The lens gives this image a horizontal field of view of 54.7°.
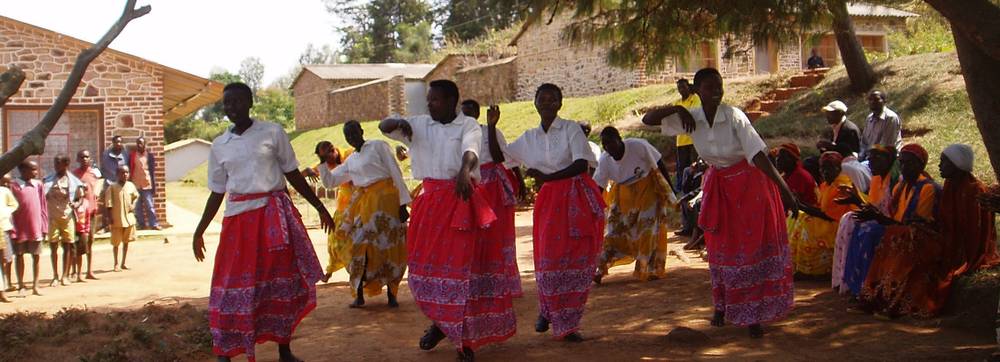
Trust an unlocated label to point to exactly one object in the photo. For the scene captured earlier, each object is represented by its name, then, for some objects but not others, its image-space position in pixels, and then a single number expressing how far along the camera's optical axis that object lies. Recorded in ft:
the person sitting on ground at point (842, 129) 34.60
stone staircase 65.77
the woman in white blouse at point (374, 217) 25.68
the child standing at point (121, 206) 37.76
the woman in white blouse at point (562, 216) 20.45
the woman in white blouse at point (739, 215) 19.80
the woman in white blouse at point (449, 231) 18.61
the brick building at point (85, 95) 58.75
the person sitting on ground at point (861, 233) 22.13
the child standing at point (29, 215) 31.65
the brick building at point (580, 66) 88.38
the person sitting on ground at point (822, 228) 26.13
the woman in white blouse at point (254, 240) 18.30
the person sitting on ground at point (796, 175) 26.16
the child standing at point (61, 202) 33.78
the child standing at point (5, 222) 30.14
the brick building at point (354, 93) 118.62
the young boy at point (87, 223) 35.04
